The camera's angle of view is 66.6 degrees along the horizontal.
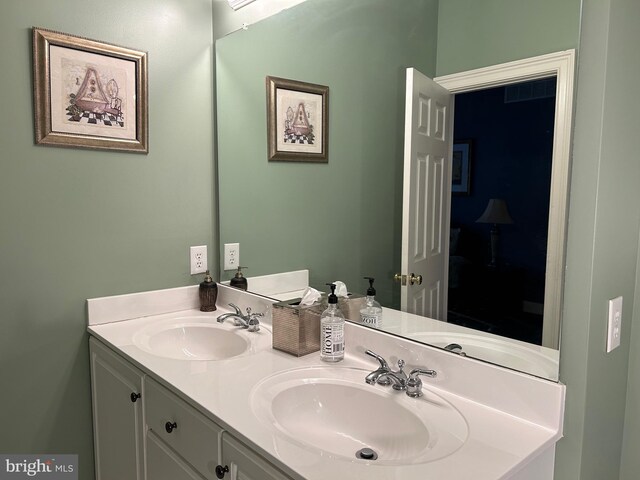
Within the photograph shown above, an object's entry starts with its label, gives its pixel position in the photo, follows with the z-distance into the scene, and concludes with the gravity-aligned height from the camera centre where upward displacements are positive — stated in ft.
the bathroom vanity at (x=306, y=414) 3.18 -1.68
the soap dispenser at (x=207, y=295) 6.71 -1.41
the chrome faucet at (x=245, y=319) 5.92 -1.57
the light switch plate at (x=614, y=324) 3.60 -0.94
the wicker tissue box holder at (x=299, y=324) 4.92 -1.33
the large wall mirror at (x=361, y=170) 3.75 +0.26
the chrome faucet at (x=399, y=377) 4.04 -1.55
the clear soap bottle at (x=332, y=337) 4.69 -1.38
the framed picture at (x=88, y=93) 5.37 +1.13
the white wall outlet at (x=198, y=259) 6.77 -0.93
